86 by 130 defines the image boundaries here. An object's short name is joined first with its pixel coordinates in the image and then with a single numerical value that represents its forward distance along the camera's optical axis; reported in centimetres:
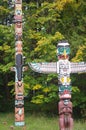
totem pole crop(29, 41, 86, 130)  929
